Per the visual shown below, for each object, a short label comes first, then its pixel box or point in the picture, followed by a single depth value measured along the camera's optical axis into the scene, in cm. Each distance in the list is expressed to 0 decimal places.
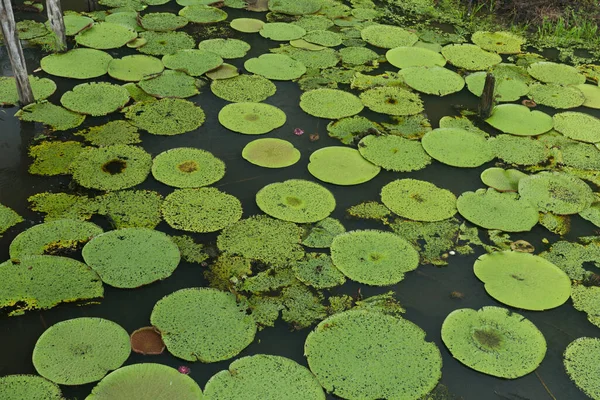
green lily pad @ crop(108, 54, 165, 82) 501
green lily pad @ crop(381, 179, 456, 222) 384
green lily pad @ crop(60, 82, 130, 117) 456
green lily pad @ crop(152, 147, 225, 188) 396
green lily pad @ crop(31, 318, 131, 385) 271
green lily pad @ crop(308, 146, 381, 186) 409
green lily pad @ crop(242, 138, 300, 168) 419
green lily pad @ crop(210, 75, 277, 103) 493
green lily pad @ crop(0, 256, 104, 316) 303
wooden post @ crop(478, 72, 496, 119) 468
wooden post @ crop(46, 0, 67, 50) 507
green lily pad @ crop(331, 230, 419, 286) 335
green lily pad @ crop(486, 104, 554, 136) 473
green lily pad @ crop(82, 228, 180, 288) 321
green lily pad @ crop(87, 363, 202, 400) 263
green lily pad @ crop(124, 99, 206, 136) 447
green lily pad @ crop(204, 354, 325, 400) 268
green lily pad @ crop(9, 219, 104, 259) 332
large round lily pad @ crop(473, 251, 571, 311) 327
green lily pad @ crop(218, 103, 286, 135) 454
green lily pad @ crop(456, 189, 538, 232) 379
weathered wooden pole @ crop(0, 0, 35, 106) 407
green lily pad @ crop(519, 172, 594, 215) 398
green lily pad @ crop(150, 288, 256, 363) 287
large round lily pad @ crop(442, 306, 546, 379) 292
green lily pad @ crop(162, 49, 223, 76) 519
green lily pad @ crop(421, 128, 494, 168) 435
